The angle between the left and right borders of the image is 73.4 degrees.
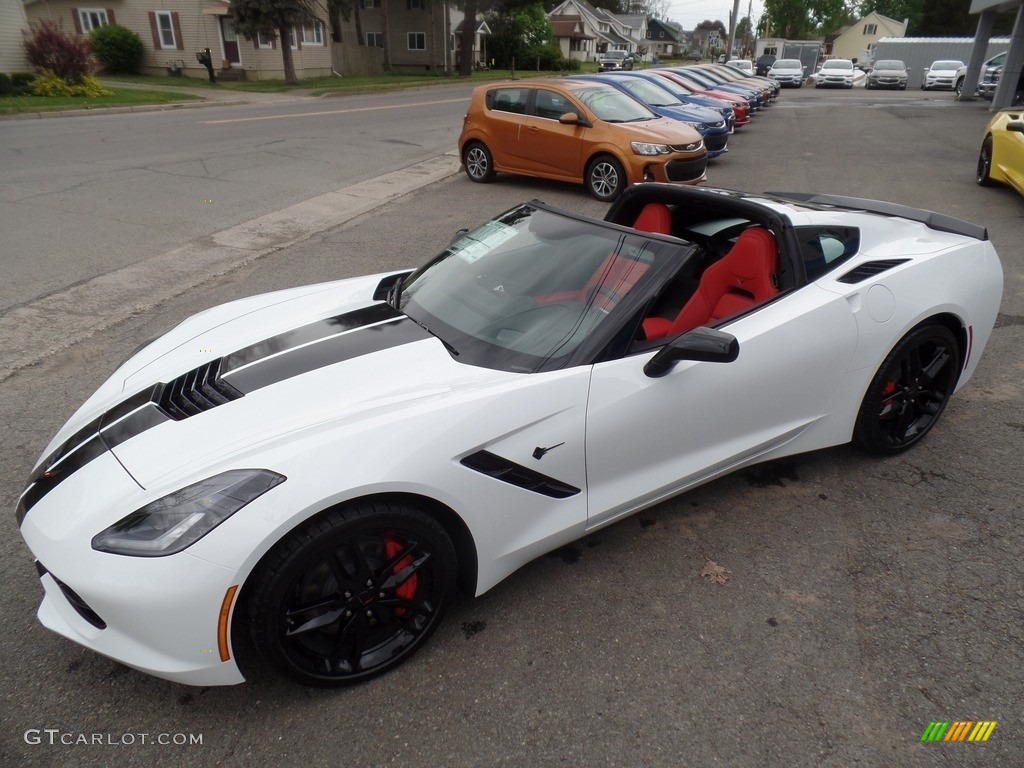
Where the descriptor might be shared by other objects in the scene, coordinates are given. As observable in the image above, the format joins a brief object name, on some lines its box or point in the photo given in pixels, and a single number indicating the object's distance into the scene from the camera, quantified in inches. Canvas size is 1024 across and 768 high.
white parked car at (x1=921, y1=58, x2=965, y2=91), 1318.9
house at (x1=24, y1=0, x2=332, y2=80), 1238.9
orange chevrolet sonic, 367.6
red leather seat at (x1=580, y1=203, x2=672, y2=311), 105.7
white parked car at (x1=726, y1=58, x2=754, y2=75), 1358.5
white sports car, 77.6
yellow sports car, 343.9
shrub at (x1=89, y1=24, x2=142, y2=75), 1214.9
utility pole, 1577.3
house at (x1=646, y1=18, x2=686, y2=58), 4050.2
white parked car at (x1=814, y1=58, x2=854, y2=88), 1419.8
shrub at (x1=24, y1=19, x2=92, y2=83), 871.7
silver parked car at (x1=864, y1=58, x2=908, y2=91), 1353.3
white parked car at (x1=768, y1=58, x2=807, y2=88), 1474.8
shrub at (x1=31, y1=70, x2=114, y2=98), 855.3
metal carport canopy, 792.3
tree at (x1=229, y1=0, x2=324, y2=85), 1074.1
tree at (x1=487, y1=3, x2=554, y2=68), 1871.3
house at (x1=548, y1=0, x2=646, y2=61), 2866.6
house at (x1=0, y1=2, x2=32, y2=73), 996.6
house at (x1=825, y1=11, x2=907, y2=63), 3004.4
